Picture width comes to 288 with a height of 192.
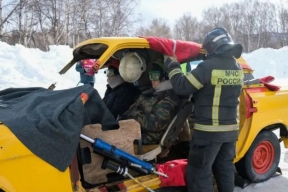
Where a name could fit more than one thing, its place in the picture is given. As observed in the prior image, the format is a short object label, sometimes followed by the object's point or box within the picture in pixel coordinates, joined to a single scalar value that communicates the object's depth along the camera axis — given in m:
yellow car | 2.58
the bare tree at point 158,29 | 49.71
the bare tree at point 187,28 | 57.03
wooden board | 3.21
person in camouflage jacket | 3.72
